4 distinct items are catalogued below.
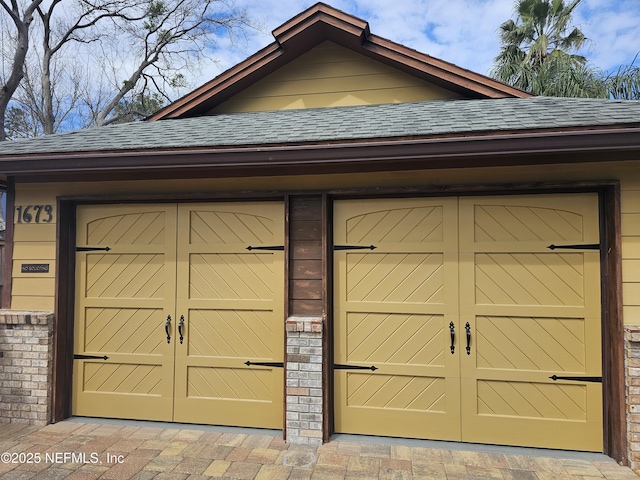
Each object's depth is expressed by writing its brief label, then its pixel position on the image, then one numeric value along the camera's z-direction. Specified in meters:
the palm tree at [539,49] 10.35
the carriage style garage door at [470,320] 3.31
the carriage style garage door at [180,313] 3.72
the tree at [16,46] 10.12
